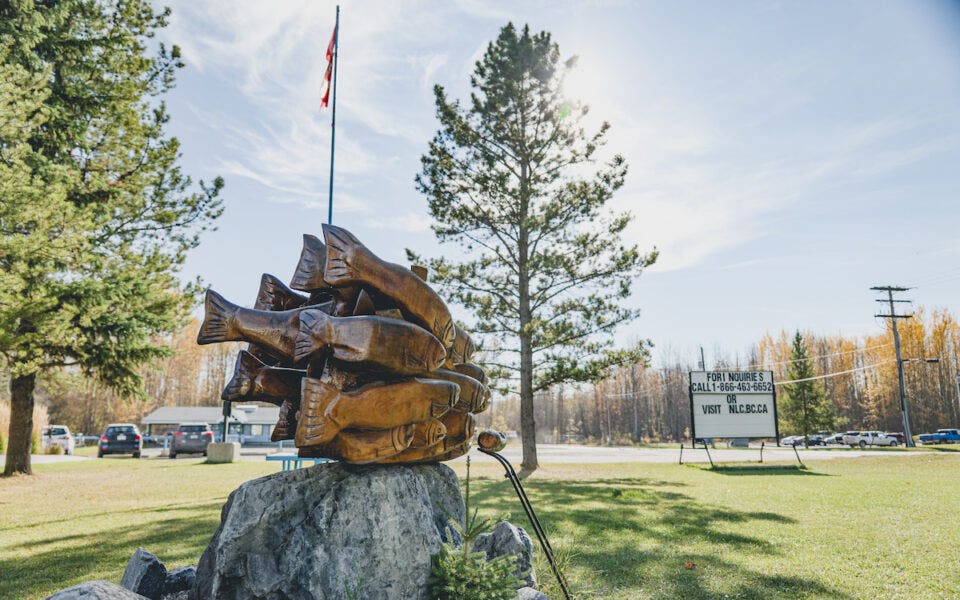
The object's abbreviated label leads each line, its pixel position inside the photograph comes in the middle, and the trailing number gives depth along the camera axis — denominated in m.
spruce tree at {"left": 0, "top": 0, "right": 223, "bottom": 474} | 11.23
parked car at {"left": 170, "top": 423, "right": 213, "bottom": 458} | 24.08
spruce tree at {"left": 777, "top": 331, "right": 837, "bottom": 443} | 38.75
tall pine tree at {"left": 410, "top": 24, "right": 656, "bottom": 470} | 15.81
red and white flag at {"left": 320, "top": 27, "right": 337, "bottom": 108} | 7.15
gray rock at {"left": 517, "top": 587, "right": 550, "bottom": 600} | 3.19
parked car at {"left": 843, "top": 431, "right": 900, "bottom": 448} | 39.04
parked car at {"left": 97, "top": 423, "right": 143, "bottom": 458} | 24.66
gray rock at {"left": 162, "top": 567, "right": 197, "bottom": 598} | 3.48
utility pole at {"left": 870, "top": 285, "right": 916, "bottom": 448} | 33.38
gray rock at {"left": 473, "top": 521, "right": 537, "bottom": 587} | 3.92
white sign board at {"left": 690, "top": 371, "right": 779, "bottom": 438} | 19.45
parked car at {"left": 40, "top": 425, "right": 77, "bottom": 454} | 28.28
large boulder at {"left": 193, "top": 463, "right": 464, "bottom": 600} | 2.82
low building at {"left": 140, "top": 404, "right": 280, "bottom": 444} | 39.91
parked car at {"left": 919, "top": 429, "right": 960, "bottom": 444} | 39.71
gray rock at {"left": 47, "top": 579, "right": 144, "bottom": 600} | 2.22
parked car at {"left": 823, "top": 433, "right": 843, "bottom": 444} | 44.19
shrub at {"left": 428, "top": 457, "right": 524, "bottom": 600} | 2.96
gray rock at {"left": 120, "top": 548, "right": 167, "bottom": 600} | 3.32
